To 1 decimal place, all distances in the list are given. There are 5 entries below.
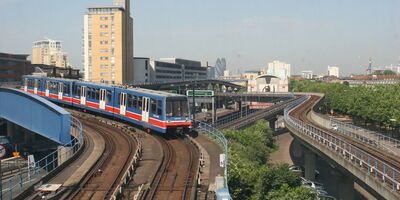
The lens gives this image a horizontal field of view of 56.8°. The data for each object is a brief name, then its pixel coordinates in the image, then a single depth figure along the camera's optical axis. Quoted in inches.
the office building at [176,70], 4809.8
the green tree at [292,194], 827.4
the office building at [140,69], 4345.5
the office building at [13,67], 3570.4
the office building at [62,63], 7734.3
